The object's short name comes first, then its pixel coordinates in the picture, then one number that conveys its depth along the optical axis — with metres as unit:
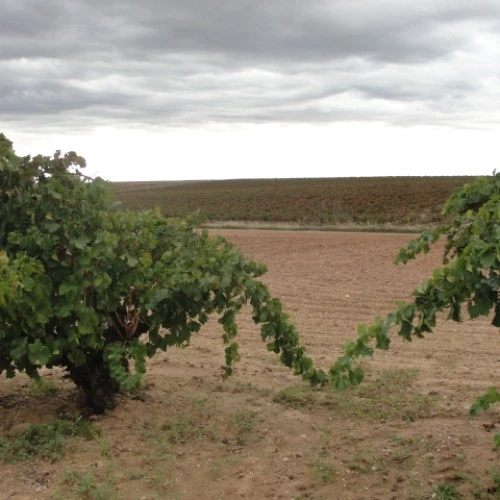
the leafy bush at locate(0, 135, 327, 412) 5.42
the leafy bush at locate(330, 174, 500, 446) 3.77
